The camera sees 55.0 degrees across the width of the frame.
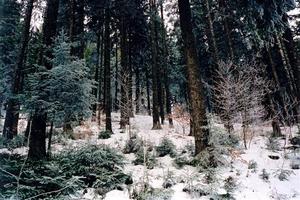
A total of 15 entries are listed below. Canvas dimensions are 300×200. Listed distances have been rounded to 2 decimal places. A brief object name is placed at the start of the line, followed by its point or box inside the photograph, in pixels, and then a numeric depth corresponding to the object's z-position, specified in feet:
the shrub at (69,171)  18.47
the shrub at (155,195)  19.56
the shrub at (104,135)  43.22
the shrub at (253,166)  27.33
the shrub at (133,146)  33.22
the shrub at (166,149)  31.55
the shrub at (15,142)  33.99
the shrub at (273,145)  35.66
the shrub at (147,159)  26.99
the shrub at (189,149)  31.55
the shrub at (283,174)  24.89
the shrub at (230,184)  21.63
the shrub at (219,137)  27.73
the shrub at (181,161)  27.53
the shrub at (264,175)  24.99
